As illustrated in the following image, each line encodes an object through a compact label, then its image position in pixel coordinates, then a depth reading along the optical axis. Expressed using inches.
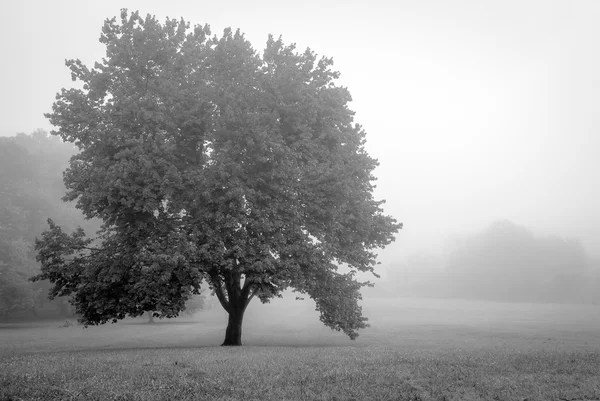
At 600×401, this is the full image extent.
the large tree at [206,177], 910.4
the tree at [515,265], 4500.5
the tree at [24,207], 2373.3
